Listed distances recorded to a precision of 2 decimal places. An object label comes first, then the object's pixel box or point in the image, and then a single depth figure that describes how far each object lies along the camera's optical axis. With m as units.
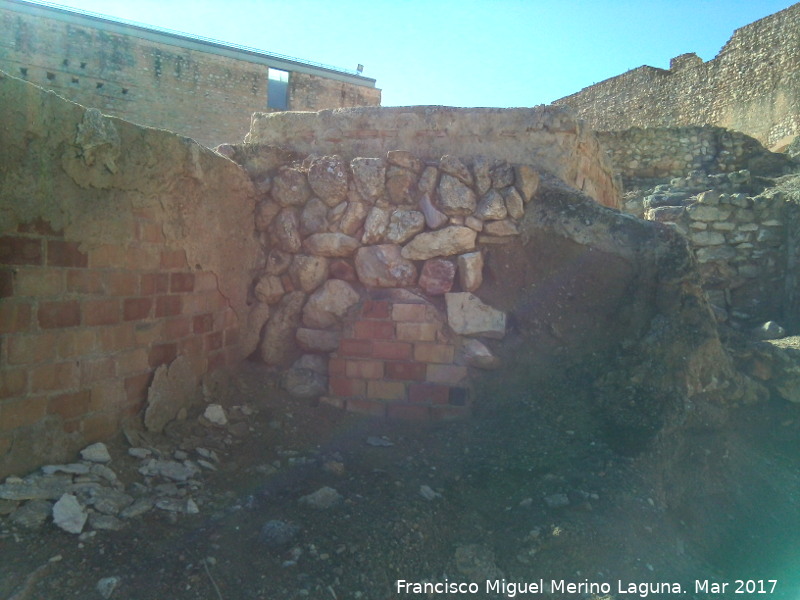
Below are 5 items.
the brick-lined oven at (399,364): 3.48
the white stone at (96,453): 2.54
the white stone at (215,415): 3.18
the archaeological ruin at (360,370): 2.25
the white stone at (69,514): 2.10
